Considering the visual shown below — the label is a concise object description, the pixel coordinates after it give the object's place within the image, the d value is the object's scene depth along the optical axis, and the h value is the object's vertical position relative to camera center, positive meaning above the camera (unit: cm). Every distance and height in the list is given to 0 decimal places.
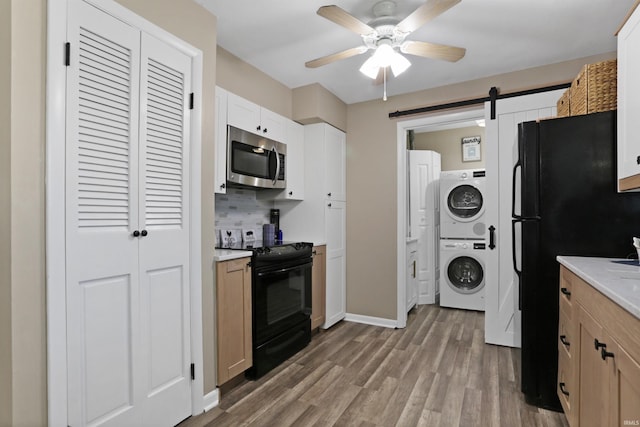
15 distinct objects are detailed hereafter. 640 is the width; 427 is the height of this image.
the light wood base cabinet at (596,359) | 99 -54
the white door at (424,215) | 438 +2
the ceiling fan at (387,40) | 181 +110
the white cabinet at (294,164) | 322 +53
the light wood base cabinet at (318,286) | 319 -69
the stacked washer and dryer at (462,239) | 406 -29
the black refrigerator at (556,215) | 183 +1
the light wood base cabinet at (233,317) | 212 -68
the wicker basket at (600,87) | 189 +76
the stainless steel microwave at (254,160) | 254 +48
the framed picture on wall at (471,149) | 484 +101
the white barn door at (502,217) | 295 +0
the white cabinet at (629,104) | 154 +56
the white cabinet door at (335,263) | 342 -50
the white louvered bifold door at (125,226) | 140 -5
